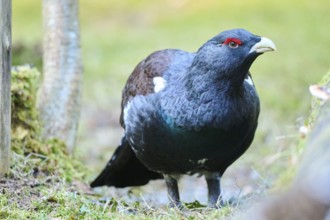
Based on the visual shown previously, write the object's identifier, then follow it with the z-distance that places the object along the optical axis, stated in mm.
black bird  10477
